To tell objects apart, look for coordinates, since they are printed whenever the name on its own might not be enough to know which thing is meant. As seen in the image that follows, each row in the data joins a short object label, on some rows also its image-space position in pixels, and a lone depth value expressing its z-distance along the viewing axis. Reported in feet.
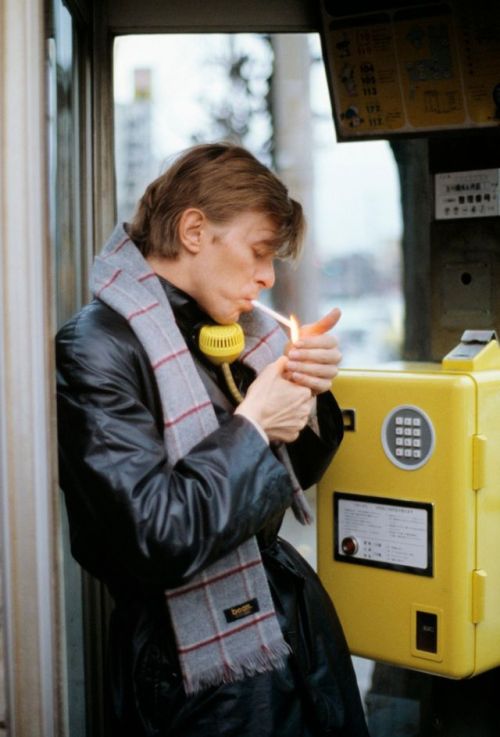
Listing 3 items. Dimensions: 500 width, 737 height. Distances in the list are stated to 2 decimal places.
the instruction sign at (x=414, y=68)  8.54
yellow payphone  6.88
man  5.34
